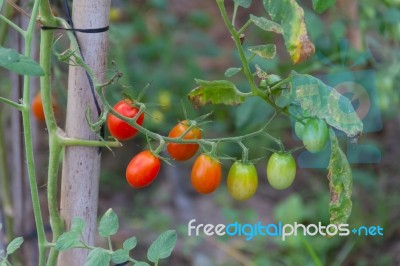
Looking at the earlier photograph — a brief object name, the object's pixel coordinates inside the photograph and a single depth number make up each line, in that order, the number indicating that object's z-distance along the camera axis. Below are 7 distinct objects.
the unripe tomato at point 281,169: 1.03
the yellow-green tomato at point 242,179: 1.03
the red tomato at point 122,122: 1.03
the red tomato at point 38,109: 1.23
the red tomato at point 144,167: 1.03
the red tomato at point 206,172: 1.04
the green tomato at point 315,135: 0.99
